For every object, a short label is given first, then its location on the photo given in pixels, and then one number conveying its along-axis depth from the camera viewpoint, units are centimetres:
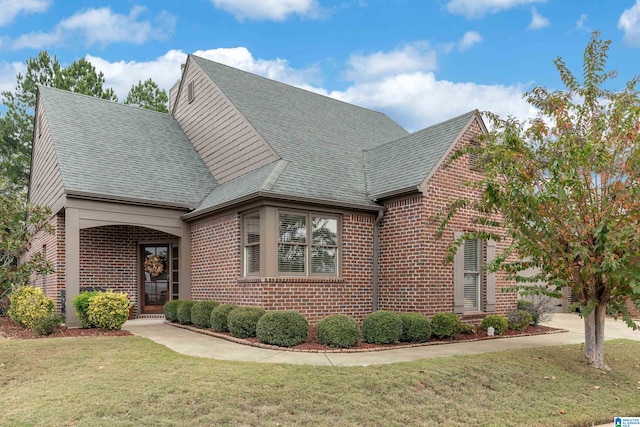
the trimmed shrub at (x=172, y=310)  1333
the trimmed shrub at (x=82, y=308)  1138
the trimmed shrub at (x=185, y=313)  1264
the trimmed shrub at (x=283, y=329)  923
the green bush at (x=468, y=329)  1124
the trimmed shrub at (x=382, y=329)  964
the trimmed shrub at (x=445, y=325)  1054
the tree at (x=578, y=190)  781
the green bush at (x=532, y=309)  1330
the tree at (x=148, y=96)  3008
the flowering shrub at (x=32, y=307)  1173
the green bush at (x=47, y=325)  1076
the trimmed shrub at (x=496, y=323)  1171
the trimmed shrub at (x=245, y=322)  1001
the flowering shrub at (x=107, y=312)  1113
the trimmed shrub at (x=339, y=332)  909
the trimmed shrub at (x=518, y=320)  1230
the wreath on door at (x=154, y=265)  1512
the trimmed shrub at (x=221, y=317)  1099
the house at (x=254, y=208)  1160
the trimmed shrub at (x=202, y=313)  1182
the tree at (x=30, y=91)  2725
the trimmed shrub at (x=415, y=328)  1005
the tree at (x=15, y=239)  856
